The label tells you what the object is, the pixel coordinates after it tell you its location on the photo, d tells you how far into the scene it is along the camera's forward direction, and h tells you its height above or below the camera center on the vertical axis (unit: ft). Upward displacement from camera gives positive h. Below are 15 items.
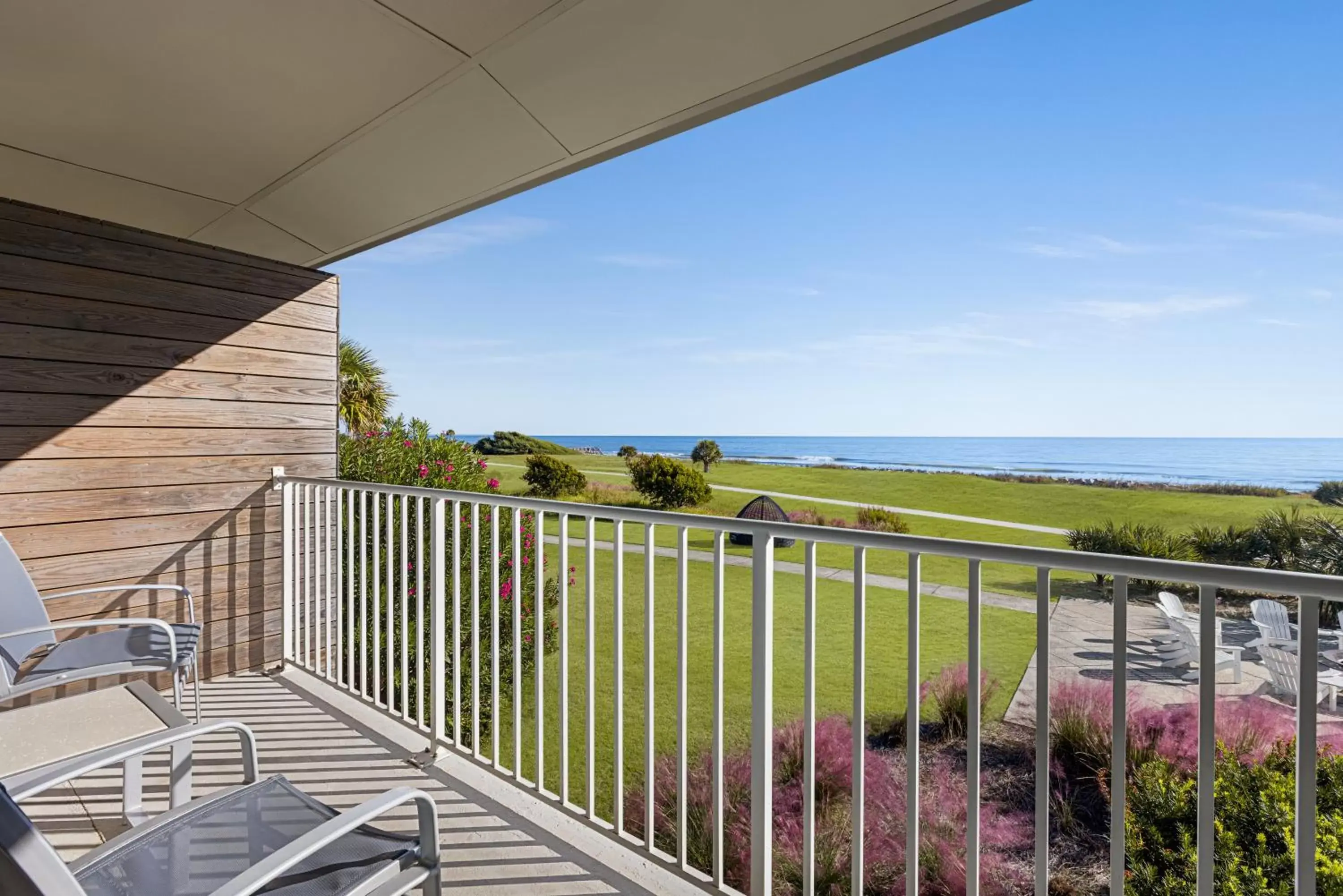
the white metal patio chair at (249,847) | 3.94 -2.48
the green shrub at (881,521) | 68.33 -6.68
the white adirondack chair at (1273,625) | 18.90 -4.99
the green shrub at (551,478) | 59.72 -1.93
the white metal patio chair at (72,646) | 7.63 -2.40
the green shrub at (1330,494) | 64.54 -3.55
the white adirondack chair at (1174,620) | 16.83 -4.52
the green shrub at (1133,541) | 47.88 -6.75
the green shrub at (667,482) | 71.61 -2.77
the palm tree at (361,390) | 37.27 +3.65
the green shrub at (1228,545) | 50.60 -6.90
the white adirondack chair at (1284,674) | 18.37 -5.89
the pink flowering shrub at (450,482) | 17.79 -0.72
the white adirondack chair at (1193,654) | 19.44 -5.92
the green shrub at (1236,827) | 8.73 -5.18
